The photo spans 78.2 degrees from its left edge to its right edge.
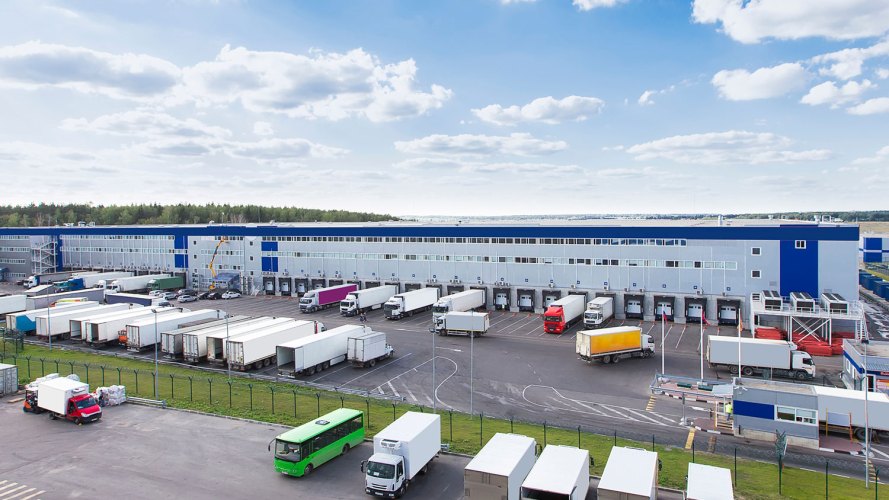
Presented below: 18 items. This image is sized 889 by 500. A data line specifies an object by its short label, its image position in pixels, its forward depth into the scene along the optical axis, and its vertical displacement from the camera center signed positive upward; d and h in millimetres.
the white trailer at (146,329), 45156 -7962
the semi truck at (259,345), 39000 -8205
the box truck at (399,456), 20047 -8551
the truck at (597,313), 52062 -8059
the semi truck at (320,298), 64688 -7923
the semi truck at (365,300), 61844 -7875
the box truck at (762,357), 36781 -8828
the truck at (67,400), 28703 -8822
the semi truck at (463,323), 50000 -8458
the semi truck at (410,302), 58875 -7926
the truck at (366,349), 39219 -8501
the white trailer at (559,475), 17109 -8067
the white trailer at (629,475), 16953 -8101
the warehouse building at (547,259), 53750 -3494
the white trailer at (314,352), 37281 -8510
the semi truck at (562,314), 51188 -8074
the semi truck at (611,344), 39594 -8458
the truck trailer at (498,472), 17922 -8094
